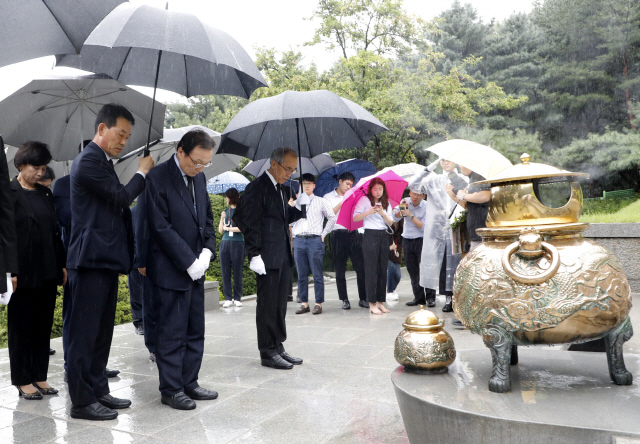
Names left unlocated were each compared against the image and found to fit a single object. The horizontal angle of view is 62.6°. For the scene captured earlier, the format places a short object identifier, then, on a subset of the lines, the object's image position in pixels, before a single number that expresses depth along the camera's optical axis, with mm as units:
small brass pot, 2844
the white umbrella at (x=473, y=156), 4871
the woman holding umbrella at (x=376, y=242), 7543
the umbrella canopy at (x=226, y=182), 10961
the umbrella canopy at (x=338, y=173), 9875
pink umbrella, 7863
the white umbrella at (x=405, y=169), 8336
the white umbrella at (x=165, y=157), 7125
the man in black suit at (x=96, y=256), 3541
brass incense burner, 2436
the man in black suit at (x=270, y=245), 4781
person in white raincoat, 6992
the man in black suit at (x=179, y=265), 3791
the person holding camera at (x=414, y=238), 8164
